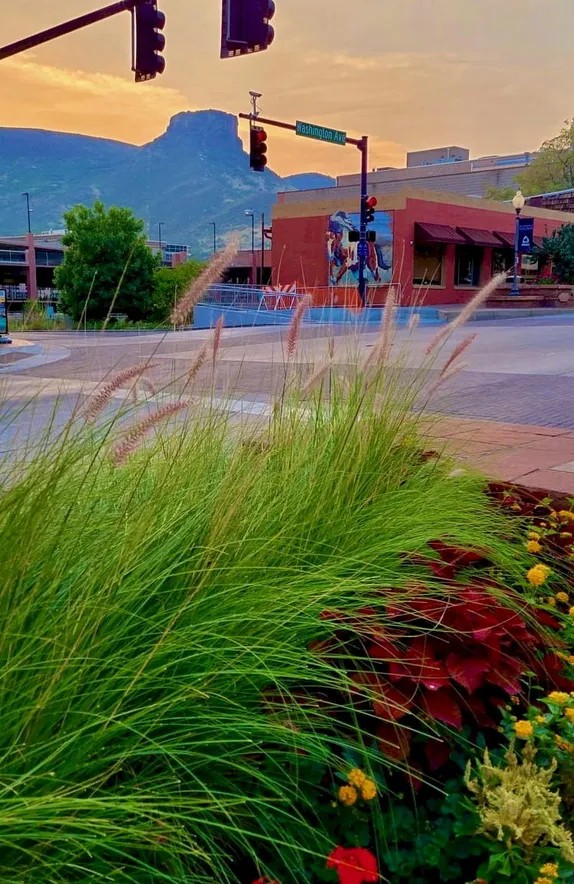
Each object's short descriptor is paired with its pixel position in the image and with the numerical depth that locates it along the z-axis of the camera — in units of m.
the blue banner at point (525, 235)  35.38
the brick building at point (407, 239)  36.06
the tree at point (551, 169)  64.88
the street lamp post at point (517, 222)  32.94
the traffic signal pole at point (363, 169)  22.11
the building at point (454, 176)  64.39
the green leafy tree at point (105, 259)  38.94
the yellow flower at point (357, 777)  1.58
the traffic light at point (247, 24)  11.97
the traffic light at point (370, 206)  27.98
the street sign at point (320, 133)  22.38
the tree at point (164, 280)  37.09
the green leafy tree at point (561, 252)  41.91
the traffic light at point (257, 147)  22.83
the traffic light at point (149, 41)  13.24
